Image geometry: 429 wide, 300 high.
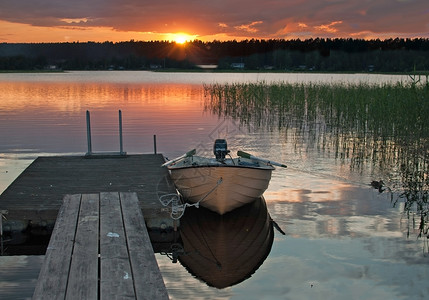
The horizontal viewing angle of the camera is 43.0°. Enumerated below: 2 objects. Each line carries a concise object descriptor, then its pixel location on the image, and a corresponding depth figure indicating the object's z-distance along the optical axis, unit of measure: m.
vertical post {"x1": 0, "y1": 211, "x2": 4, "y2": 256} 7.80
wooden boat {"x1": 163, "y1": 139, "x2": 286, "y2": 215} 8.57
